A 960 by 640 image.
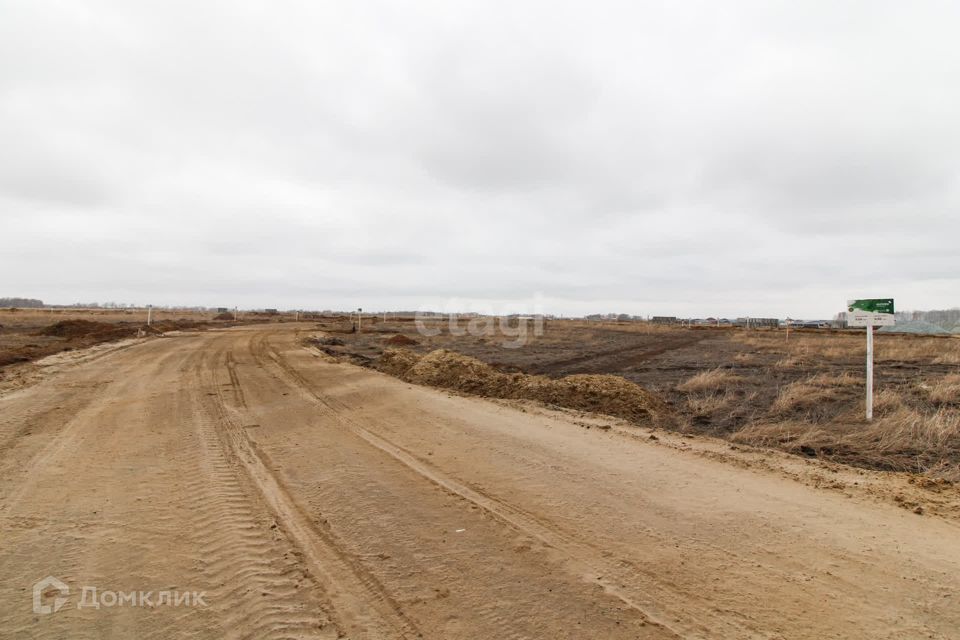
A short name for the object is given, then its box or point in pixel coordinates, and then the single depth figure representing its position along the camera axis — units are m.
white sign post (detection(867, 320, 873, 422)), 8.88
